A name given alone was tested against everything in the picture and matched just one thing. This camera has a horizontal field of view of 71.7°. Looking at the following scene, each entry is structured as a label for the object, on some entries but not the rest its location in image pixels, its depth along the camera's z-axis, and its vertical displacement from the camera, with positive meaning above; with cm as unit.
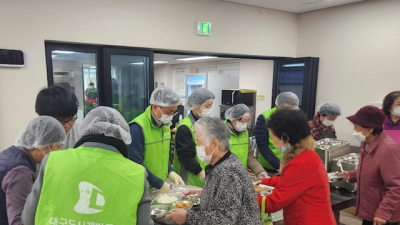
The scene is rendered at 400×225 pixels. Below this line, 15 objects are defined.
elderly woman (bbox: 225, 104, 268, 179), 234 -51
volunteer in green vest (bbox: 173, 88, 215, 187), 215 -54
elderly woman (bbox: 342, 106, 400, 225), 175 -61
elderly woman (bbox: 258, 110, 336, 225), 146 -55
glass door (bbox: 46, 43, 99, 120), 281 +2
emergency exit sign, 350 +61
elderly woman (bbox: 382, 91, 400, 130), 252 -29
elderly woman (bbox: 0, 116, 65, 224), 120 -41
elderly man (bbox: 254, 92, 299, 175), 262 -68
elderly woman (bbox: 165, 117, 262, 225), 126 -51
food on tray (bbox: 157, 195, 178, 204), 179 -81
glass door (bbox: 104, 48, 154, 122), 319 -8
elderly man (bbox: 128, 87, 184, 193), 192 -45
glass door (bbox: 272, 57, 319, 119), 439 -2
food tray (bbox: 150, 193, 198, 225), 156 -81
